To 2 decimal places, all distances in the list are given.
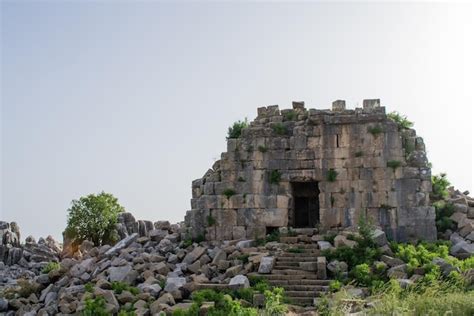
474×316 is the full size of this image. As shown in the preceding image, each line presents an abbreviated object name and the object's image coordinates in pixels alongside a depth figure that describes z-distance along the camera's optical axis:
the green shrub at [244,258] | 19.45
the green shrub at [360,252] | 18.23
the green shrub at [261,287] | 16.45
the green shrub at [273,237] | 21.36
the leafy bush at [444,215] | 21.67
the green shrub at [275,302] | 14.34
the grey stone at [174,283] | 17.09
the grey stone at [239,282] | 16.75
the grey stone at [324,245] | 19.38
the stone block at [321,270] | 17.78
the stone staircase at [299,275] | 16.77
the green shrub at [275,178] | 22.48
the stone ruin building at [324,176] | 21.56
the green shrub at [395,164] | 21.61
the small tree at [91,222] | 31.34
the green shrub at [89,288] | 17.59
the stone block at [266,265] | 18.19
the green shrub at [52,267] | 21.90
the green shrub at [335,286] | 16.41
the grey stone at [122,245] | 22.36
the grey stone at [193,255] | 20.26
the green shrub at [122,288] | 17.16
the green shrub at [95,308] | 15.49
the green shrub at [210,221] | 22.64
